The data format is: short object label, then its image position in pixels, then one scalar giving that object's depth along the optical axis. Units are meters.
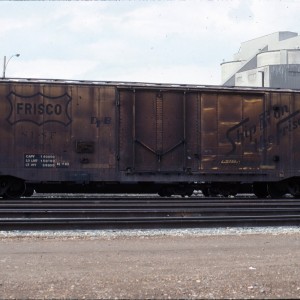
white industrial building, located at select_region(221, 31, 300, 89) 59.22
